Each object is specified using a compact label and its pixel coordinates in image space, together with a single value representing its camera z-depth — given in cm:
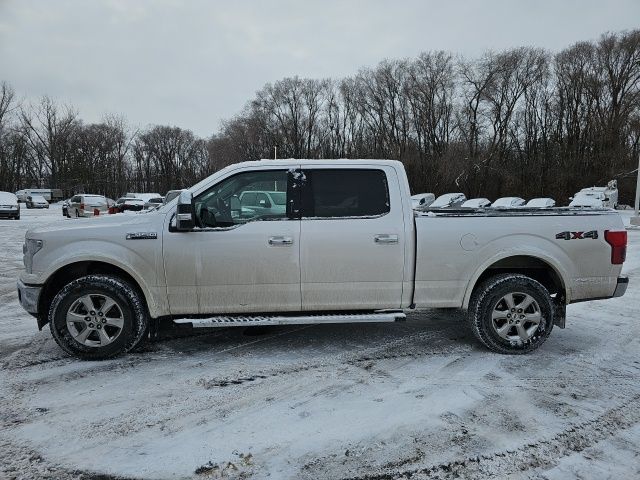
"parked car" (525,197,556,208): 2710
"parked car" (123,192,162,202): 3570
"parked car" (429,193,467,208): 3203
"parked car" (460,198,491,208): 2709
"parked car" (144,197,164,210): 2880
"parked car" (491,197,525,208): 2724
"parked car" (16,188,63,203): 5638
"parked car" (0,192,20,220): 2777
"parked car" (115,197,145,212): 2253
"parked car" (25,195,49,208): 4858
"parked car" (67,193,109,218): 2834
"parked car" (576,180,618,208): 2908
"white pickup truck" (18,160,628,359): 462
